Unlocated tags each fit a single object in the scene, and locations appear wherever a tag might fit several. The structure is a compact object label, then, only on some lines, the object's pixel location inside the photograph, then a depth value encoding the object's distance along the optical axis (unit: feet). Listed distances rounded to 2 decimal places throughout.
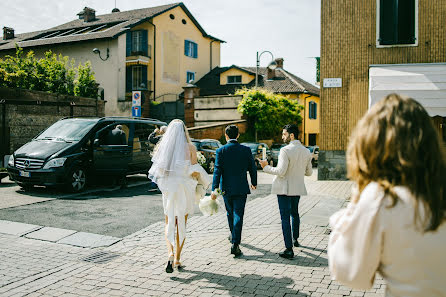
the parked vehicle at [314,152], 93.86
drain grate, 19.08
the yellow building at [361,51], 46.06
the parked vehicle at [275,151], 89.78
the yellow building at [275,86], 128.36
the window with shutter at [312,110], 132.46
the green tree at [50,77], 73.61
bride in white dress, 18.15
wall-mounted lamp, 107.50
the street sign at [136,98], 59.57
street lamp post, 86.59
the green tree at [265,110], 103.19
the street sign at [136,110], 60.31
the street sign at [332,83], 49.37
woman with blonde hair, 5.93
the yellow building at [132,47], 109.19
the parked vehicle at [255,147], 77.42
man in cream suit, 19.94
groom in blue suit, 20.27
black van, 35.63
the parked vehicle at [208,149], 64.34
